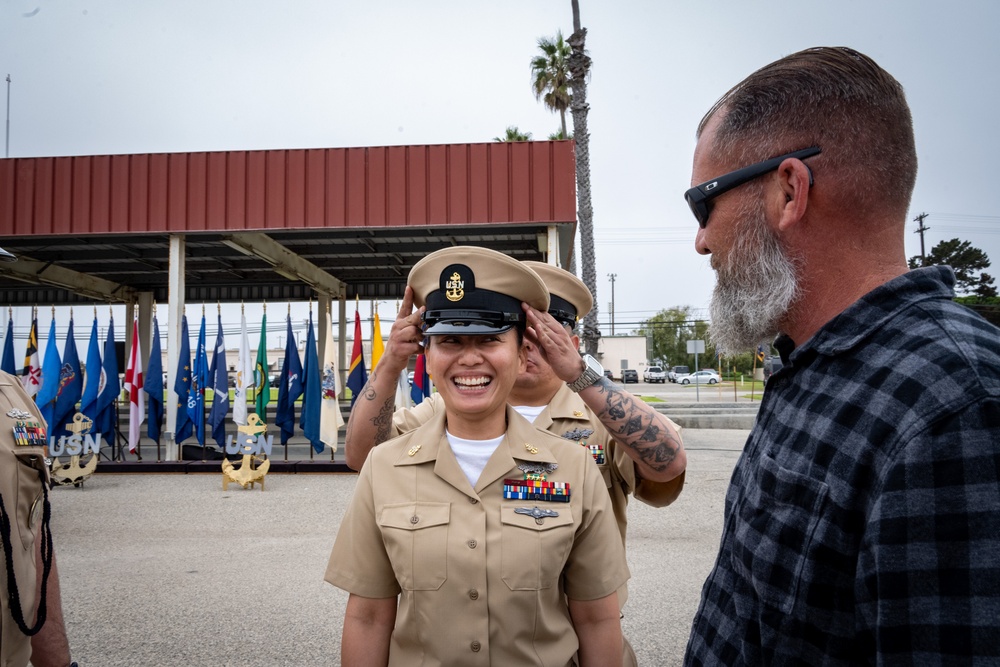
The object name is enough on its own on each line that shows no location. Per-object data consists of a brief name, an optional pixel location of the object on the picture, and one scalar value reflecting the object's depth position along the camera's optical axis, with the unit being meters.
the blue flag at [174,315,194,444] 11.25
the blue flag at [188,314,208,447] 11.29
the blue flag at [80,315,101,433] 11.27
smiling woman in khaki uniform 1.84
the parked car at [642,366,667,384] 59.28
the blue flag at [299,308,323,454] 11.67
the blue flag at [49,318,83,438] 11.00
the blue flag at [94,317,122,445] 11.34
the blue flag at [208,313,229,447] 11.20
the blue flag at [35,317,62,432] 11.00
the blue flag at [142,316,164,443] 11.69
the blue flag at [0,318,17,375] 12.32
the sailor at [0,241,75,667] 2.30
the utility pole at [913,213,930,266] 43.88
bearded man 0.85
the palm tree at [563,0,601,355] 17.25
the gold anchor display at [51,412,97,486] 9.35
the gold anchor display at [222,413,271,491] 9.27
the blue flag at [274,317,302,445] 11.73
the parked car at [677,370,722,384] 52.97
